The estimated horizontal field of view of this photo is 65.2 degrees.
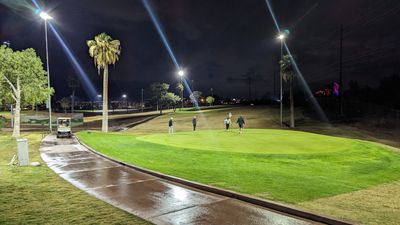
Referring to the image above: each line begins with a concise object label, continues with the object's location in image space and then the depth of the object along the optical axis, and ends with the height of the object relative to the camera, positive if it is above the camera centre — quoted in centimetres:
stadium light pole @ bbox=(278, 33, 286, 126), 4316 +1007
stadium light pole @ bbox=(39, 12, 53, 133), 3091 +933
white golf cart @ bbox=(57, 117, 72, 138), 3291 -189
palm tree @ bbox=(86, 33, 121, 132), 4325 +790
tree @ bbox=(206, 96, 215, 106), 13338 +438
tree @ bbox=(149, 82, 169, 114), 9994 +607
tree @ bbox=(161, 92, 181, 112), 9906 +346
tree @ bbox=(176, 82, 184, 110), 10594 +783
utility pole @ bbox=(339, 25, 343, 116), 5822 +725
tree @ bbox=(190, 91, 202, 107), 12925 +620
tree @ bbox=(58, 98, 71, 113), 11601 +304
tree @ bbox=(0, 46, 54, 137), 3225 +370
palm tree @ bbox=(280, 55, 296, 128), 5516 +659
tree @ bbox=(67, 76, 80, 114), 12514 +1164
